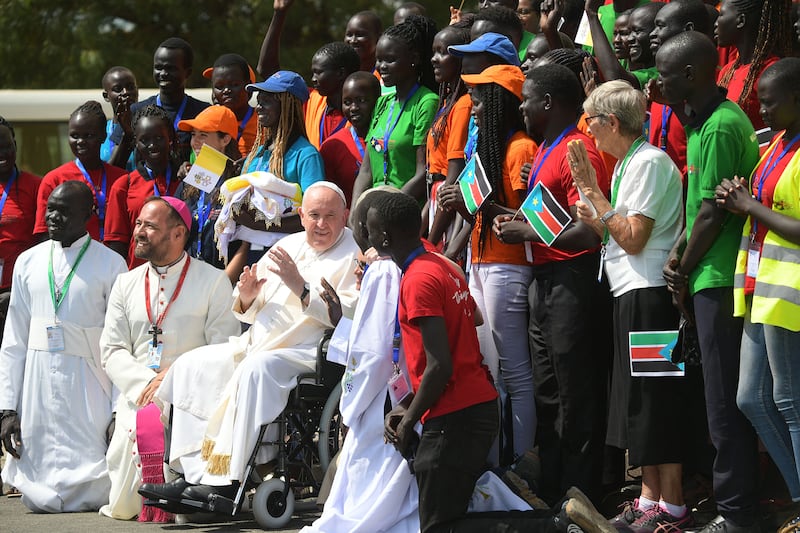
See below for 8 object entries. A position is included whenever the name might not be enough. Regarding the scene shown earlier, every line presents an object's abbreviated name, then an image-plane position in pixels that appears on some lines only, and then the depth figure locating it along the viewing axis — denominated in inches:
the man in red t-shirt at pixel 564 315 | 535.8
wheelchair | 587.2
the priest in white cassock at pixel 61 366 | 685.3
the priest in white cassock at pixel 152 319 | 650.2
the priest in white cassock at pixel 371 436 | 523.5
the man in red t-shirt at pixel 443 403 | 494.6
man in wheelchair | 590.6
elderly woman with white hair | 500.7
